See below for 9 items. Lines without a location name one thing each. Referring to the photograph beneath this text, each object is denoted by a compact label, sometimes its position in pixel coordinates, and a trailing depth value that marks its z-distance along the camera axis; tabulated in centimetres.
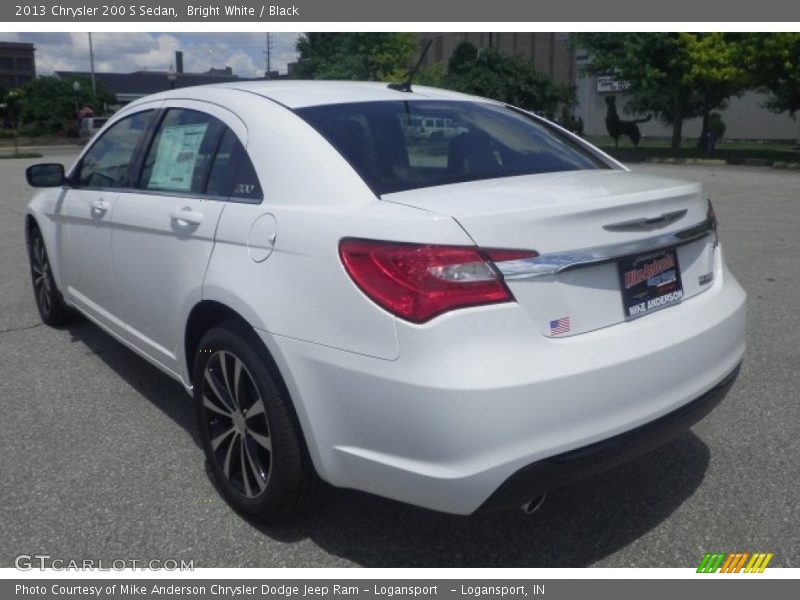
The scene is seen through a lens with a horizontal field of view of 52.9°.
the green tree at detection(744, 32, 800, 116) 2494
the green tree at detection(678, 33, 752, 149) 2720
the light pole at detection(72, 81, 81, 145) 4944
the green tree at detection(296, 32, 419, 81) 4400
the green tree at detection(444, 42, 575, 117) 3897
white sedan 241
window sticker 361
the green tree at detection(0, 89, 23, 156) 4991
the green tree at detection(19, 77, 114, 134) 5234
